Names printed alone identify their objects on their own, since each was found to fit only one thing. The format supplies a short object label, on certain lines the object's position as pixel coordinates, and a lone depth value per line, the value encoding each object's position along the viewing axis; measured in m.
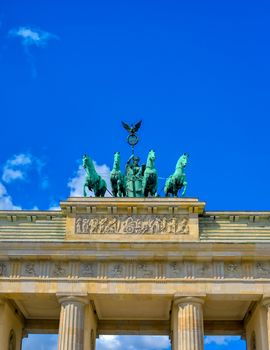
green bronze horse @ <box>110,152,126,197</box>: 42.66
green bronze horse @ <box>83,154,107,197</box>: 42.66
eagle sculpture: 46.42
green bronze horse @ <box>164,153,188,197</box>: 42.47
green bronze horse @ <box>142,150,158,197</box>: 42.56
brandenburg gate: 38.66
